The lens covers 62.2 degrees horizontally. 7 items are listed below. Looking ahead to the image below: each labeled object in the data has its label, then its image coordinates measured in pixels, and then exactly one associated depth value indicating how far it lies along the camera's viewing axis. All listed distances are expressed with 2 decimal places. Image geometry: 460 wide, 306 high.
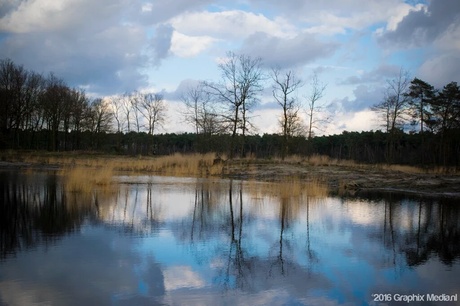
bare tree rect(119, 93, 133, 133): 69.12
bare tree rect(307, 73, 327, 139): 39.47
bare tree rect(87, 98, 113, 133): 67.07
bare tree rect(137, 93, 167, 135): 61.94
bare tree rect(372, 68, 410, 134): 38.03
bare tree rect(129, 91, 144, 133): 65.49
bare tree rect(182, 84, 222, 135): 46.69
